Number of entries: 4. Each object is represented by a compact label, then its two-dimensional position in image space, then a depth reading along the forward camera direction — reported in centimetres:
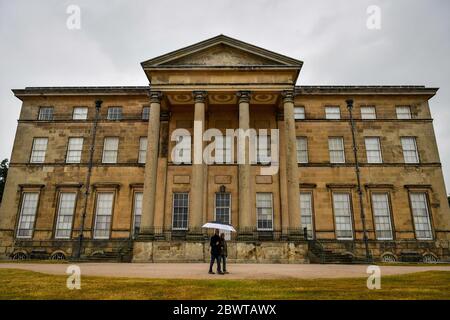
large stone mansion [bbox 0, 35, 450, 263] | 2466
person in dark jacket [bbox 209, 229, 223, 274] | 1317
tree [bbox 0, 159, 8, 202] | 4444
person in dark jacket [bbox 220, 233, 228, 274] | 1343
